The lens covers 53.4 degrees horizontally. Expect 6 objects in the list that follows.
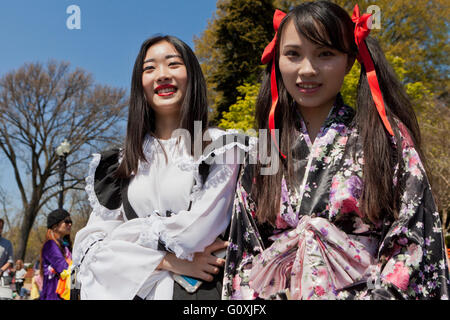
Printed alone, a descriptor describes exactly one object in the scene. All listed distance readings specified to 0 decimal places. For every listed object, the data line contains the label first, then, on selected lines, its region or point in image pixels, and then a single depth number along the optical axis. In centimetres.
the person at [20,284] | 1176
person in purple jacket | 575
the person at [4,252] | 651
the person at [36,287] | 677
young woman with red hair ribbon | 165
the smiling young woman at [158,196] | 209
